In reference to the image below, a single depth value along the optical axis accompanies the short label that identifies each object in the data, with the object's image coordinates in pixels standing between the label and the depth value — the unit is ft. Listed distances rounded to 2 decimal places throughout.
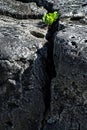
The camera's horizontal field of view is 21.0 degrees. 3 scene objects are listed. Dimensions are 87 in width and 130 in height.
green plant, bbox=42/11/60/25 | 11.00
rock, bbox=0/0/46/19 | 11.72
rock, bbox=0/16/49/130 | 9.53
